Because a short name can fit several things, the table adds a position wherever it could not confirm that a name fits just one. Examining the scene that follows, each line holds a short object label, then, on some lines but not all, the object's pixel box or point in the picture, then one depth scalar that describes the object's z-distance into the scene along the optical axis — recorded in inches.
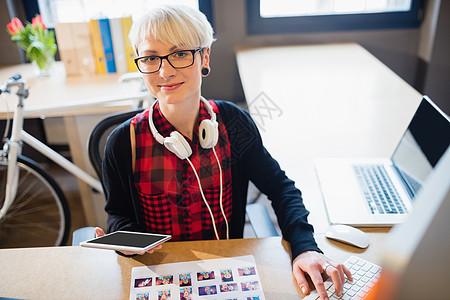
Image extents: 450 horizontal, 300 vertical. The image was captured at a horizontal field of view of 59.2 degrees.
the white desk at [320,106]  58.2
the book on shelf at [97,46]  90.0
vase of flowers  90.5
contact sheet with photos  34.0
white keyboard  33.6
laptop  43.8
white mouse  39.3
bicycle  70.9
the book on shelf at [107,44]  89.7
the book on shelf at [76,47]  89.8
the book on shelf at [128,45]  89.7
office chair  46.9
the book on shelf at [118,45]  89.8
